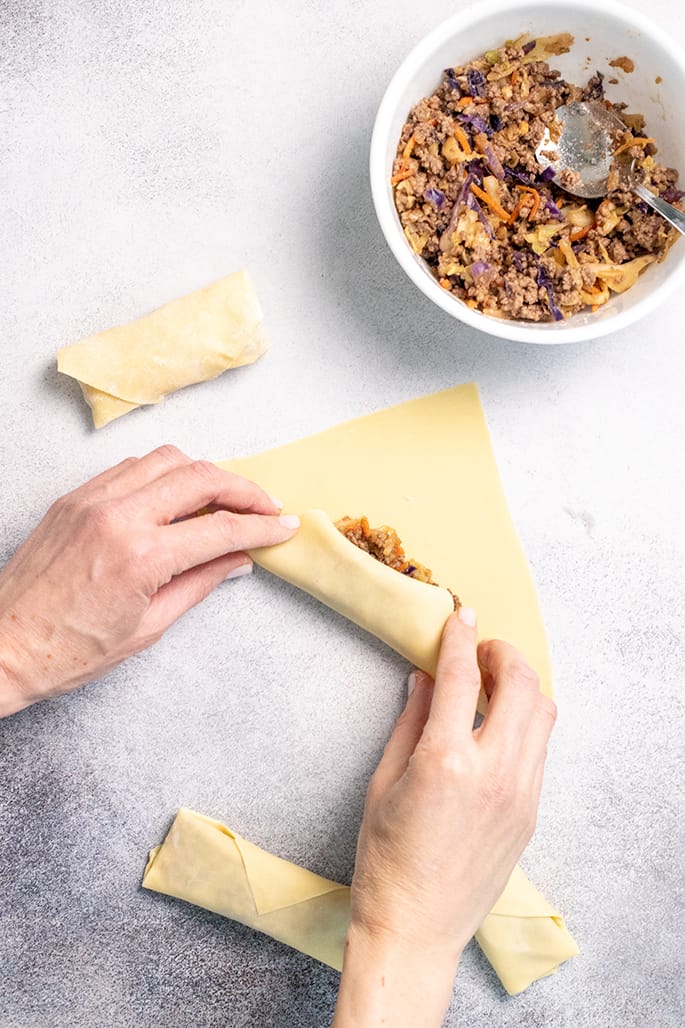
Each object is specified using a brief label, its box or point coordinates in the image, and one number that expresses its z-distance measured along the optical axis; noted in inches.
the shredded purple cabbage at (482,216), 27.9
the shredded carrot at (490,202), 27.8
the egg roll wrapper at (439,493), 29.5
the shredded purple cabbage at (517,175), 27.9
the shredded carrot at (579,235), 28.1
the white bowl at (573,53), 26.9
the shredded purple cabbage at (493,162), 27.7
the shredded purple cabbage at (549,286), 27.7
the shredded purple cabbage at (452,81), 27.8
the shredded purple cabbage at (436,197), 27.7
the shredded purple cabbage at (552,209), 28.0
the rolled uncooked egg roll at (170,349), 29.1
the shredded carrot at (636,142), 27.8
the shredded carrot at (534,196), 27.9
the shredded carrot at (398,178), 27.7
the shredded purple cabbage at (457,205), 27.7
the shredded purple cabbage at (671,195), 27.8
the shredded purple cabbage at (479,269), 27.7
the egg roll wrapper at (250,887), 29.1
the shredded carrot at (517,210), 27.9
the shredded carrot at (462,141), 27.7
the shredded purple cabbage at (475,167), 27.8
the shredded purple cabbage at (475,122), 27.8
